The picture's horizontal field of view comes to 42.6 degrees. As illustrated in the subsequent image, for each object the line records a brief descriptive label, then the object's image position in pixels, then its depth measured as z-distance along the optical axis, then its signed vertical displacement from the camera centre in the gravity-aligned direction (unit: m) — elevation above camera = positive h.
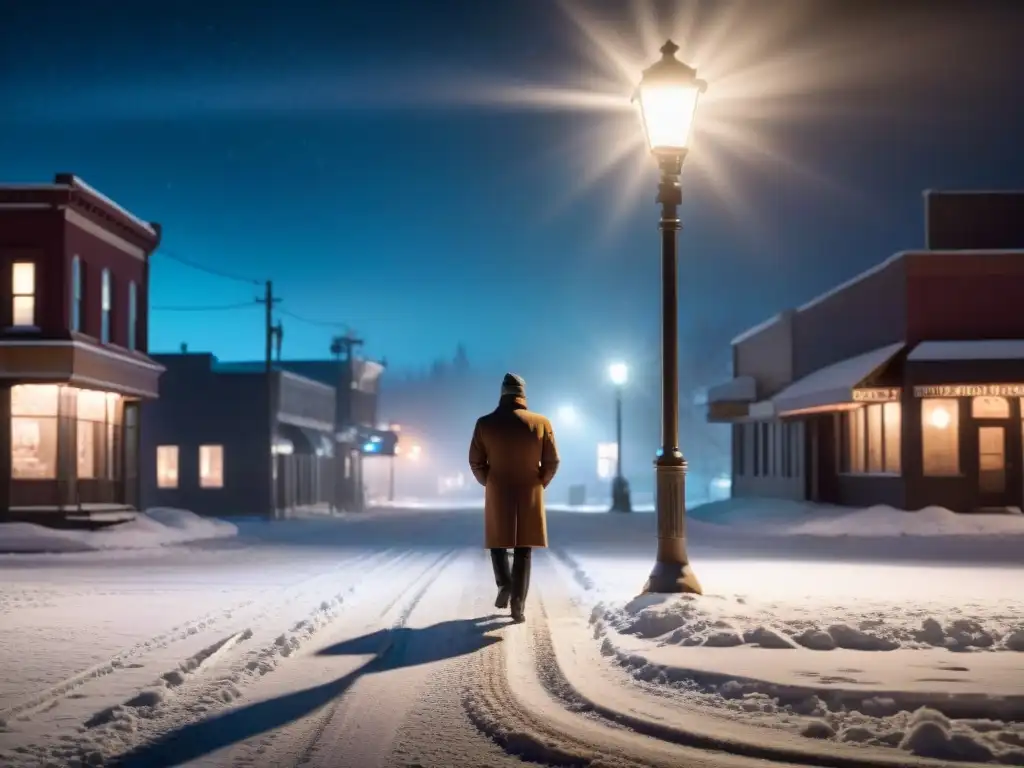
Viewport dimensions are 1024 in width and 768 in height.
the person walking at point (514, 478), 11.16 -0.13
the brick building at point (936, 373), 29.72 +2.08
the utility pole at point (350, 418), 65.68 +2.33
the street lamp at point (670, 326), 12.04 +1.30
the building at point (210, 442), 49.19 +0.81
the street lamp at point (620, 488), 45.78 -0.93
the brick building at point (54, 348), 27.72 +2.45
